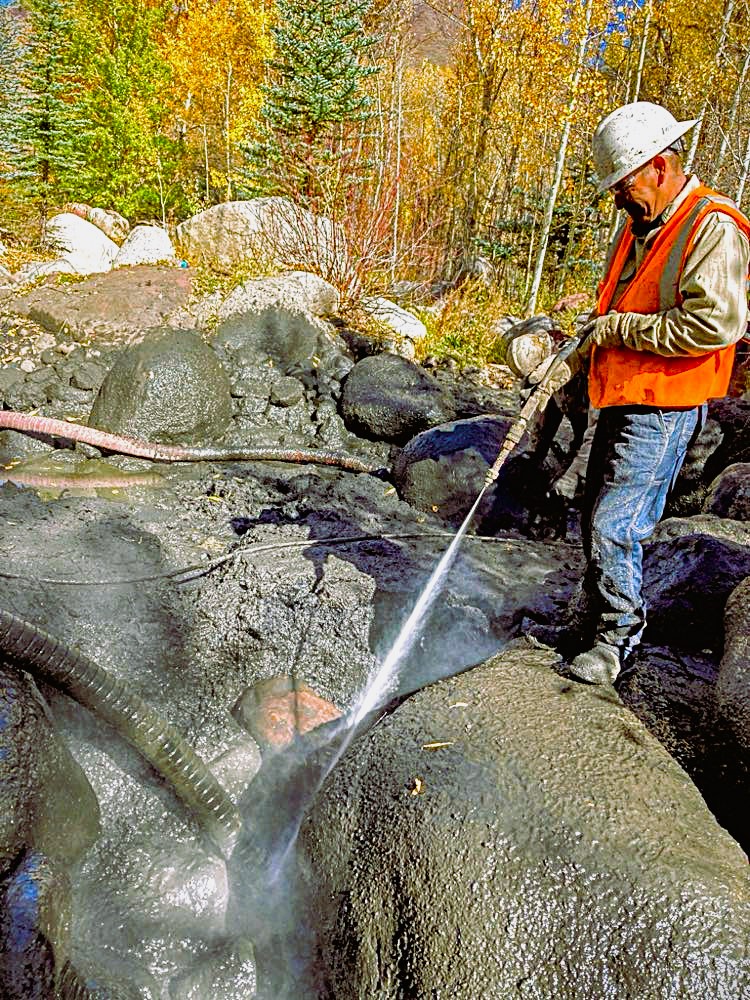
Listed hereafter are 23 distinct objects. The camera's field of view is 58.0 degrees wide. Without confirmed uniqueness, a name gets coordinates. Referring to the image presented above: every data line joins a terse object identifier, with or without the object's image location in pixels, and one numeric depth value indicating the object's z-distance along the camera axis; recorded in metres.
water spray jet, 3.17
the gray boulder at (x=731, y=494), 4.77
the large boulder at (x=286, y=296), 9.27
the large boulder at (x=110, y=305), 8.98
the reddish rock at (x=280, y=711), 3.61
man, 2.47
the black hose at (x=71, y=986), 2.32
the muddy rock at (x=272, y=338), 8.92
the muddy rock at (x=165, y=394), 7.14
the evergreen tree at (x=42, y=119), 12.87
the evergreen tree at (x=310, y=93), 13.14
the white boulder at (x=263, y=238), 10.80
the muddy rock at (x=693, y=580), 3.67
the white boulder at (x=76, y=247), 10.83
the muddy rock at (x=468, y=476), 5.82
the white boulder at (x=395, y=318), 10.30
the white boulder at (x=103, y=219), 13.31
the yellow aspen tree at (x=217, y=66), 20.50
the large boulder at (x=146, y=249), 11.11
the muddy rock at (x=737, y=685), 2.59
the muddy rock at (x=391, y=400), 7.79
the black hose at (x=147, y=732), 3.12
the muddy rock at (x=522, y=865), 2.08
